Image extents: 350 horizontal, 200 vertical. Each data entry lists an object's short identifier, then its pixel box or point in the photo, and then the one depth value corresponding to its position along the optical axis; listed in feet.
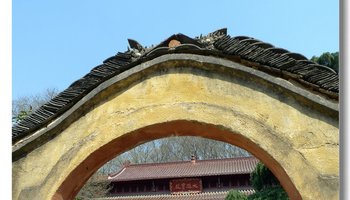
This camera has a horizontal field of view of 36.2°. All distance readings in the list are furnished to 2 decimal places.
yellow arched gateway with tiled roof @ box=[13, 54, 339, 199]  10.63
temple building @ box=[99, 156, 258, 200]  76.02
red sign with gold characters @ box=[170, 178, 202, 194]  77.61
